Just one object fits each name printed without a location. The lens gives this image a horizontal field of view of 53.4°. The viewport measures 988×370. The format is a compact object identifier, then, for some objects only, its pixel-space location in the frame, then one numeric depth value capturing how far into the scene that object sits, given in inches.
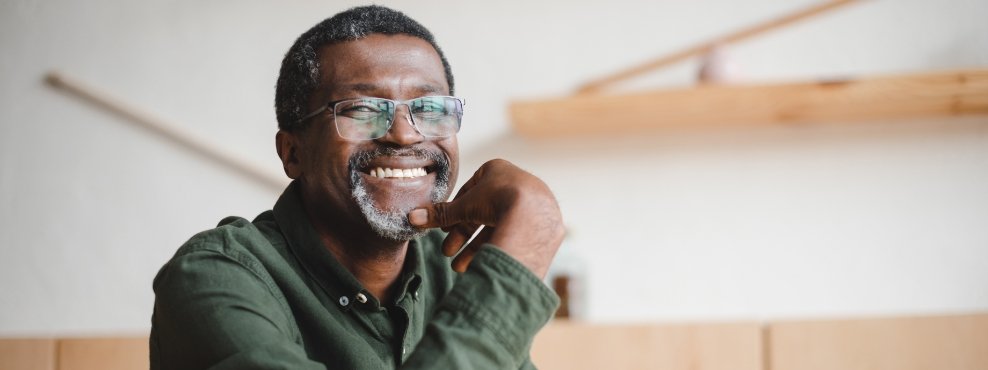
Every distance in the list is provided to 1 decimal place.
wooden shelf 86.1
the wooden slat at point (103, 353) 78.2
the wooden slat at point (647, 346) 80.1
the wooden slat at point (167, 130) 101.5
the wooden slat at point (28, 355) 78.3
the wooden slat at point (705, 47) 93.6
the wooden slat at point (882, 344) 79.6
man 39.1
